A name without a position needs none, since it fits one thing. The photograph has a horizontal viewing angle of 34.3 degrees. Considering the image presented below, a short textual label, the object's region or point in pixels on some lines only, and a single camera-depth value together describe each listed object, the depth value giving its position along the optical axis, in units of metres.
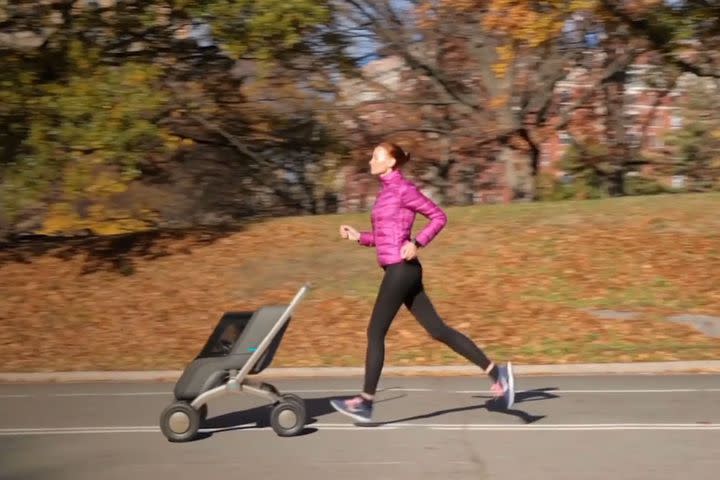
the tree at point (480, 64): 23.08
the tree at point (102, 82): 15.44
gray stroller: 7.24
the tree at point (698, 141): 27.06
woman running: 7.37
